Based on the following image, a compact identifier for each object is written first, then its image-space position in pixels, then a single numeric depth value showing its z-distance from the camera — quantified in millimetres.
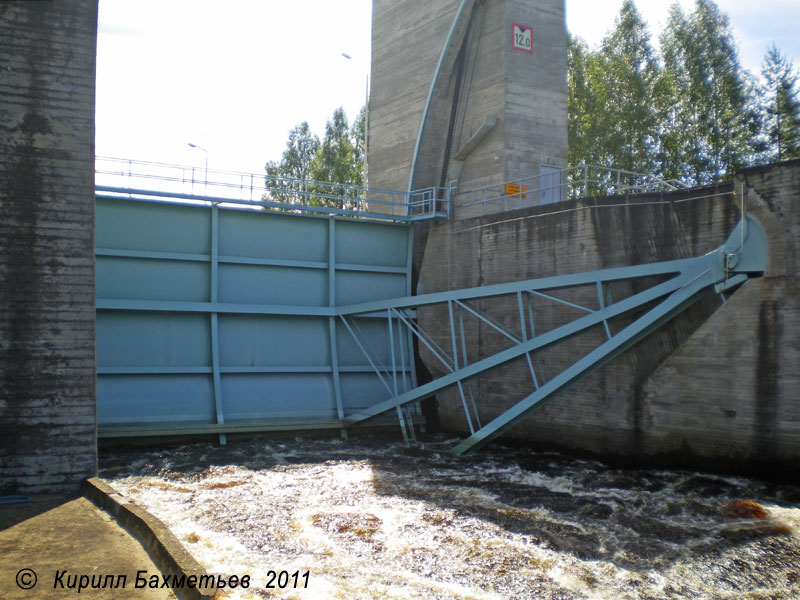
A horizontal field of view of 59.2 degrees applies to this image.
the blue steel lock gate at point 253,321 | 14102
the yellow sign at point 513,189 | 17797
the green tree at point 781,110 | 27781
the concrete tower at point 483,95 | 18109
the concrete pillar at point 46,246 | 8750
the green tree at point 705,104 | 29375
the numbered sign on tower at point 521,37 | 18172
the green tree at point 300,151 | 46656
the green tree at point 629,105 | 31844
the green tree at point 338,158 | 43281
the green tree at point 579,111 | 32875
